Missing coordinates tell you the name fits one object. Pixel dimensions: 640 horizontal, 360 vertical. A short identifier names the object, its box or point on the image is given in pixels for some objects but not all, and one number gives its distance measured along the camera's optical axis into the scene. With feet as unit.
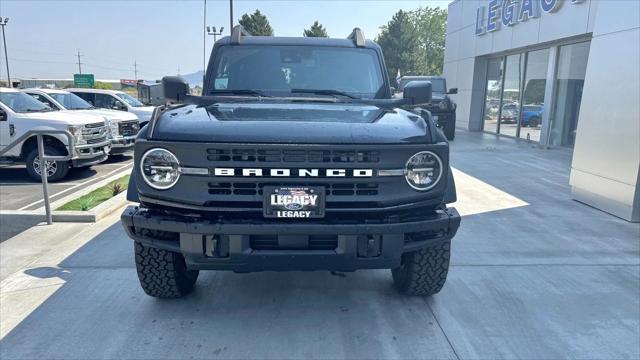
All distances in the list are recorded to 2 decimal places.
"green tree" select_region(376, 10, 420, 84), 165.27
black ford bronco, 8.82
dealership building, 19.63
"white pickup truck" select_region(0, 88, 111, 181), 27.14
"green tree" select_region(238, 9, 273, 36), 133.08
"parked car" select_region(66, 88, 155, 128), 42.59
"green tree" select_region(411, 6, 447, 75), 215.51
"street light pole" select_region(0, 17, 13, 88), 143.23
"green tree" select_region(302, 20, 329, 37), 157.45
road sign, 122.31
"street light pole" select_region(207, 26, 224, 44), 132.32
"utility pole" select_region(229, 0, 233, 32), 83.58
